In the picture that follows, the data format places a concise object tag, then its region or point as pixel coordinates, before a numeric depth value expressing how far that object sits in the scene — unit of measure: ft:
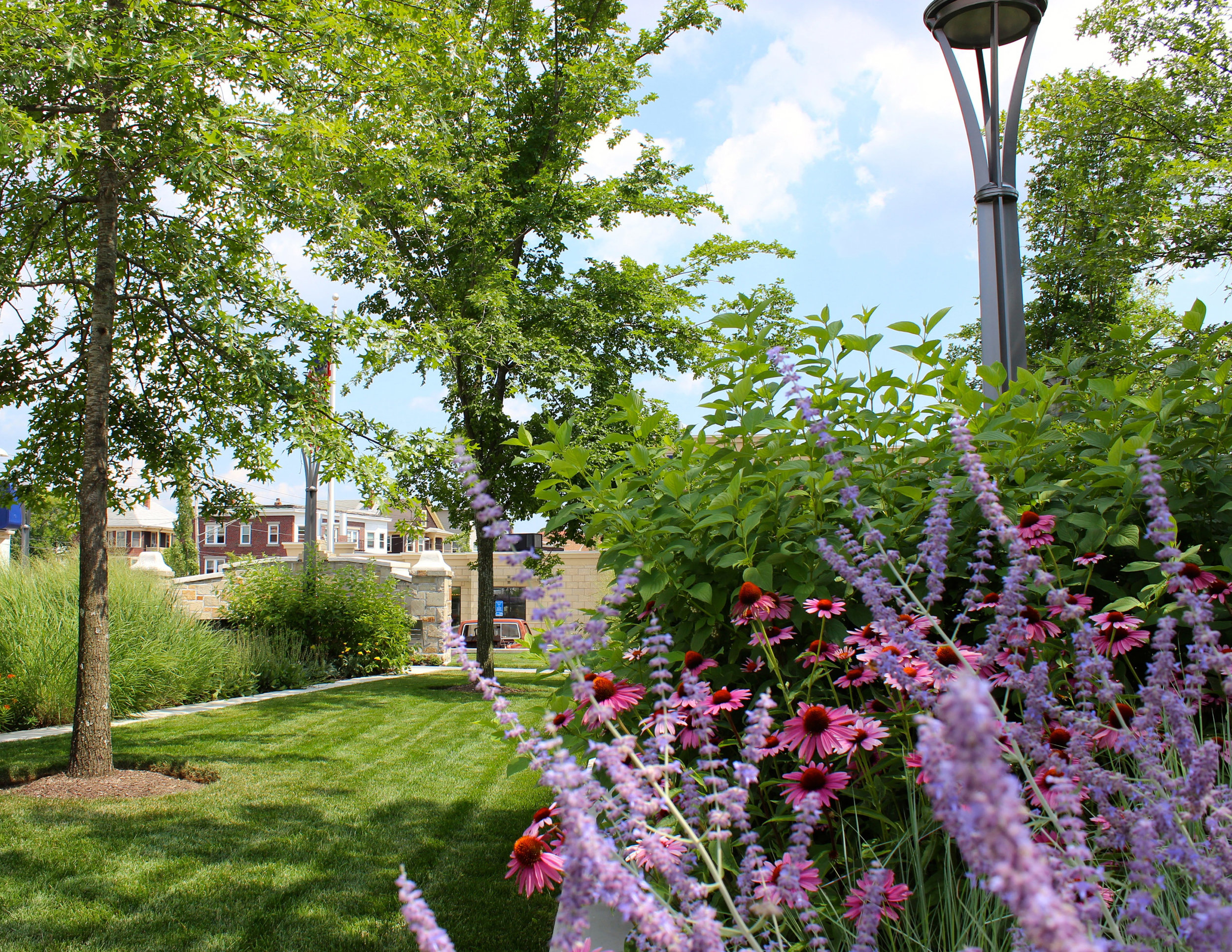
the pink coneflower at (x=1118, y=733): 4.08
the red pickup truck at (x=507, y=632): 91.04
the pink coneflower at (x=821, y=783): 5.07
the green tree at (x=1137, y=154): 43.32
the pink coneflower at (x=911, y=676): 4.31
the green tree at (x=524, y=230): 37.24
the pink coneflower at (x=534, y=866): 5.63
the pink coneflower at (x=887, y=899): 4.31
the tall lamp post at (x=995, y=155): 11.34
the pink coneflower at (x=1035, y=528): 5.77
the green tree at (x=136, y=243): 16.71
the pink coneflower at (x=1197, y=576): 5.74
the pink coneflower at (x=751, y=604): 5.85
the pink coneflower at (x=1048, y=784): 3.29
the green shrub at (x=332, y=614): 45.50
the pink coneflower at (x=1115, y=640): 5.69
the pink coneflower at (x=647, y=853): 3.92
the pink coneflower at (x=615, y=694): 5.59
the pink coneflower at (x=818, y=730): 5.09
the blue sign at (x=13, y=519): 65.46
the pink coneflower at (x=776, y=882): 3.45
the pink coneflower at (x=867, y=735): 4.91
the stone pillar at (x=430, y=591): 55.88
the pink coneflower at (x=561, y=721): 5.30
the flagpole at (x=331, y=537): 76.40
